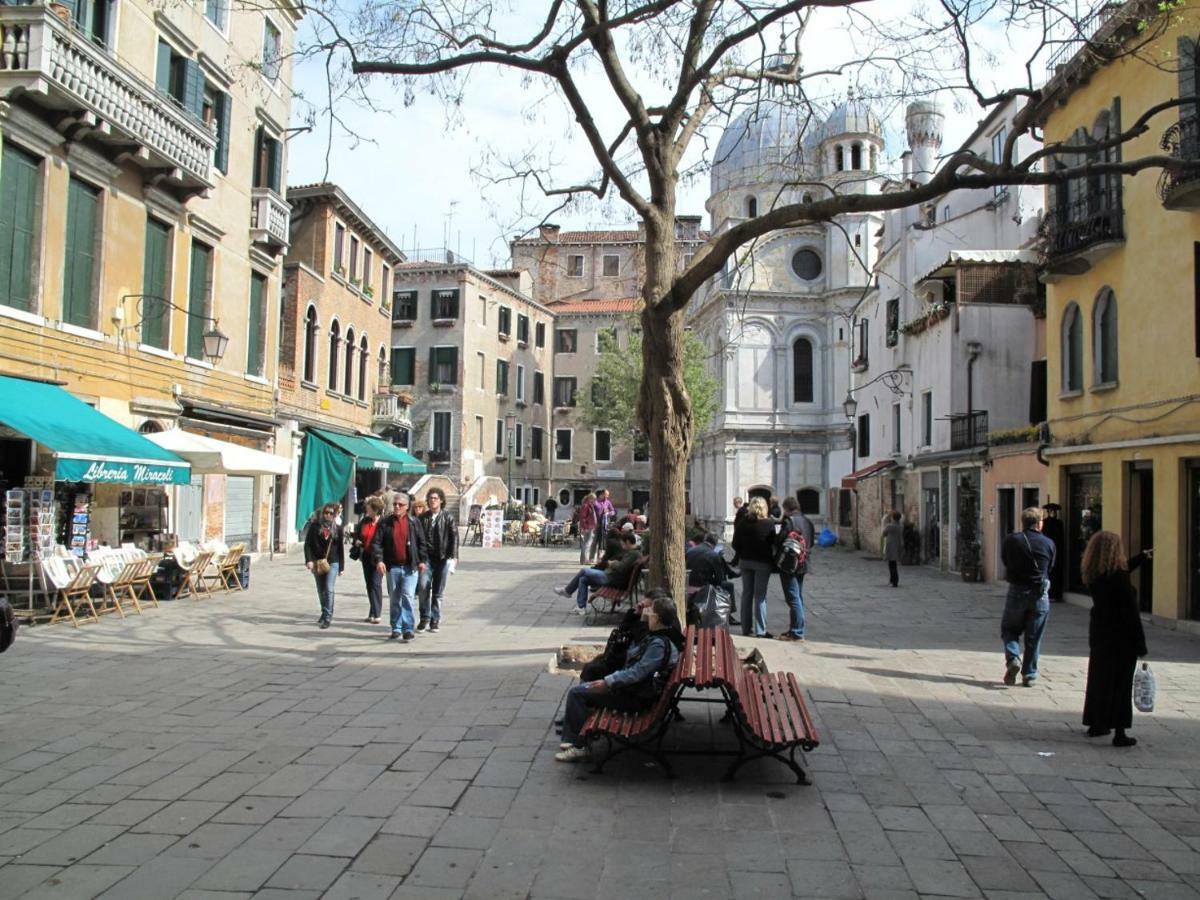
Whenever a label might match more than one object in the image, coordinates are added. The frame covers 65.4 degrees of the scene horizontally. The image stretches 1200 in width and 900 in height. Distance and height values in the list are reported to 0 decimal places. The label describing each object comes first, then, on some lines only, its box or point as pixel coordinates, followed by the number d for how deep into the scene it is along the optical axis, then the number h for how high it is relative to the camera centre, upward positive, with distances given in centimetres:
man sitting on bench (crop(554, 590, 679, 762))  567 -111
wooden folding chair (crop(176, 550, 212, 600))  1375 -118
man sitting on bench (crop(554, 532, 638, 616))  1212 -98
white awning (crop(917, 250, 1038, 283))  2142 +581
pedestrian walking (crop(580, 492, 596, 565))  2185 -64
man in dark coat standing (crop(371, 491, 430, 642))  1039 -66
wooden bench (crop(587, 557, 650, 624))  1177 -119
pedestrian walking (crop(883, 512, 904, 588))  1880 -80
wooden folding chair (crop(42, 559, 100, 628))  1084 -112
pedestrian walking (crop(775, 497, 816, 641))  1094 -102
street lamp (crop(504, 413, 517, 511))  5191 +442
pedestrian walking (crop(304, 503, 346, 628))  1131 -70
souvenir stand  1110 +33
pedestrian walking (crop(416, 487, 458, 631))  1092 -65
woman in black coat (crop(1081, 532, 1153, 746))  648 -92
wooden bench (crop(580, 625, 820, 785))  523 -126
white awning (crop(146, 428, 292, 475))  1444 +68
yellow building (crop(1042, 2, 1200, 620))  1244 +285
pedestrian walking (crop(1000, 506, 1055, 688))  823 -74
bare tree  809 +357
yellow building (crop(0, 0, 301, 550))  1266 +462
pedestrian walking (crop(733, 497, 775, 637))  1098 -62
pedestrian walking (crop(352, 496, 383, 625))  1138 -66
